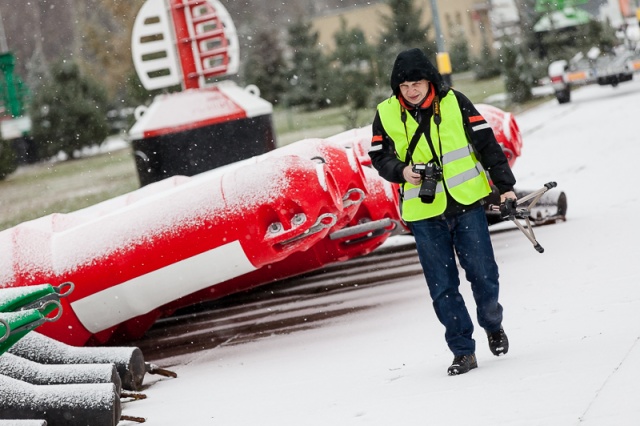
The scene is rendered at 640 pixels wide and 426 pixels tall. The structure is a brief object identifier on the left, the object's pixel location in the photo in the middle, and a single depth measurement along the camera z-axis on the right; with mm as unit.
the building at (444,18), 69762
